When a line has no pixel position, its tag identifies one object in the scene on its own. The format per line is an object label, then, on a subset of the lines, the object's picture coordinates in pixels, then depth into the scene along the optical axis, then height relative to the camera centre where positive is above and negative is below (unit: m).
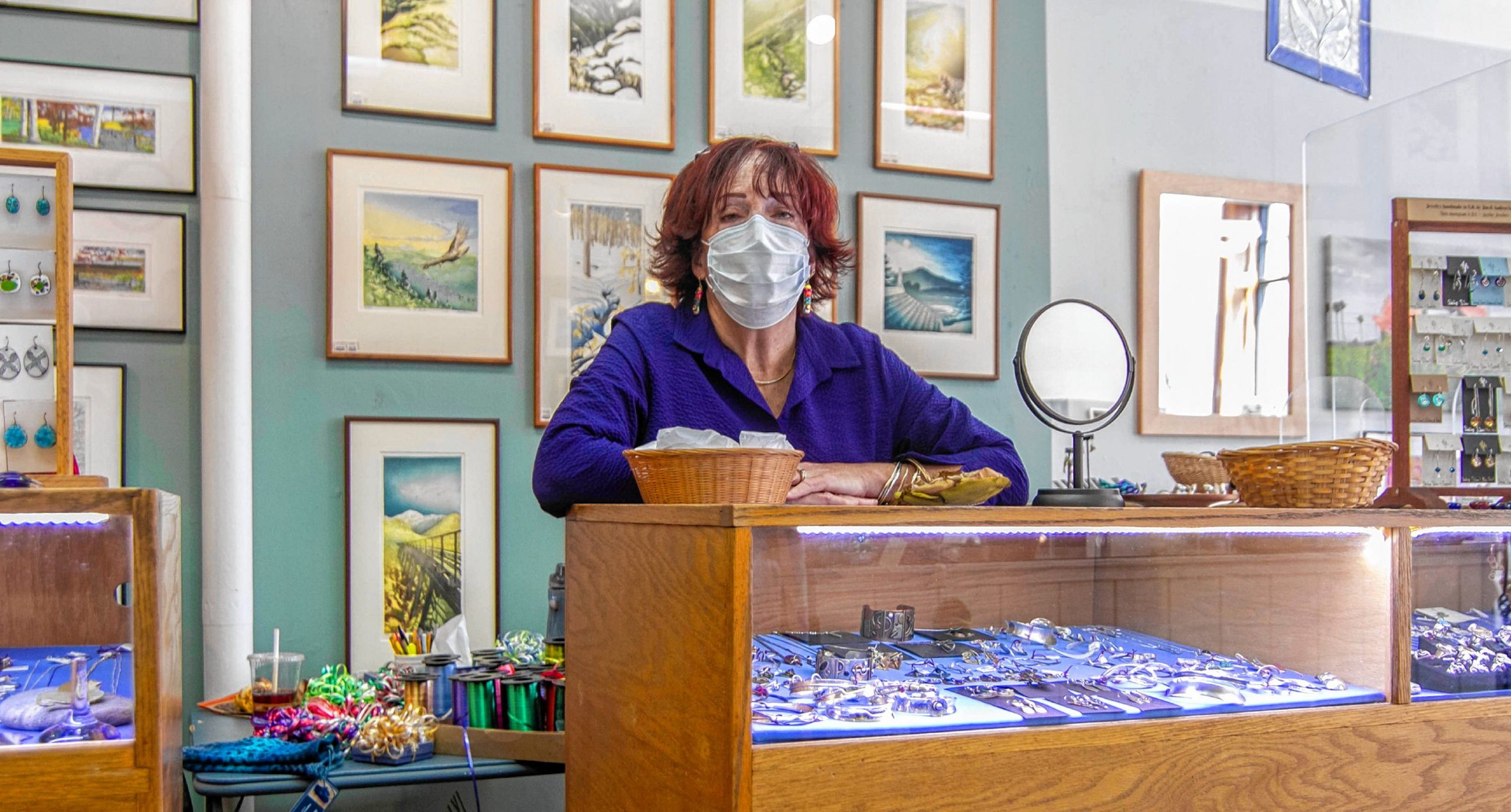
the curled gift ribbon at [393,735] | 2.64 -0.75
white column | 3.32 +0.15
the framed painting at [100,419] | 3.28 -0.05
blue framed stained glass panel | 5.34 +1.67
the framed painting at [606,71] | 3.71 +1.05
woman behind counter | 2.43 +0.11
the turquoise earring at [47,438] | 2.01 -0.06
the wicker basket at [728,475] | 1.57 -0.10
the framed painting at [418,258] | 3.51 +0.43
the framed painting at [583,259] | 3.68 +0.45
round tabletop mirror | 2.04 +0.06
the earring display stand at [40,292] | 2.02 +0.19
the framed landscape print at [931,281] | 4.07 +0.42
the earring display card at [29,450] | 2.01 -0.08
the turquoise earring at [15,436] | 1.99 -0.06
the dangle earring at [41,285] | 2.07 +0.20
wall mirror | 4.88 +0.40
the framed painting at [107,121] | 3.29 +0.79
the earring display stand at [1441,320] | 3.06 +0.22
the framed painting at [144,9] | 3.32 +1.11
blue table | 2.45 -0.81
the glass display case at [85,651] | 1.76 -0.38
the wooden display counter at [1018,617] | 1.46 -0.35
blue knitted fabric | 2.50 -0.77
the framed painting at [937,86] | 4.12 +1.12
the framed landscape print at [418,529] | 3.50 -0.39
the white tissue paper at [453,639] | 3.29 -0.67
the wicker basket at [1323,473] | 1.91 -0.12
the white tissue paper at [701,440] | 1.72 -0.06
